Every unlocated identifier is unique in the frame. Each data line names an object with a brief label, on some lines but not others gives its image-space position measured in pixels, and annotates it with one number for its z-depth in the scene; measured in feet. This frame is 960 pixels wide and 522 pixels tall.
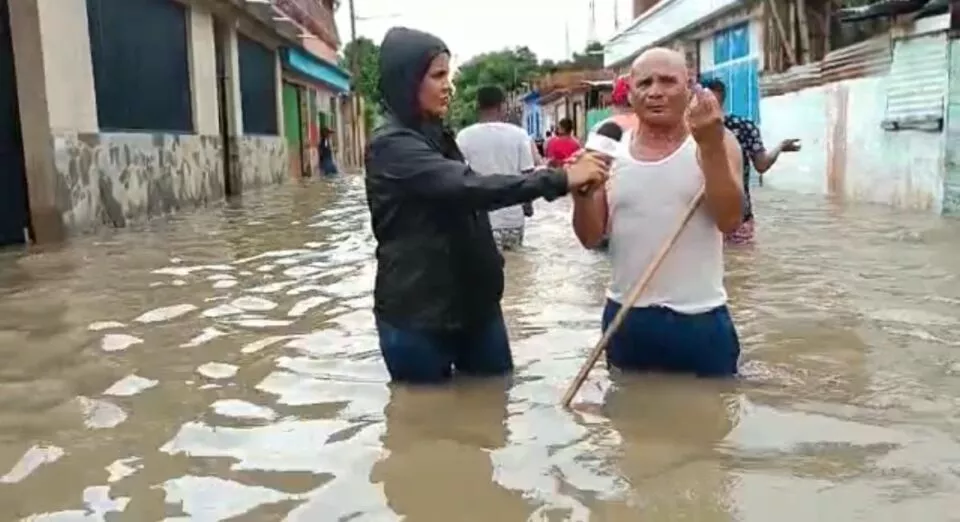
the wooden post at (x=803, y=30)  61.71
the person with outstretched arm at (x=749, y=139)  26.76
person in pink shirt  41.63
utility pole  154.81
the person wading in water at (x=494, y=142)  27.32
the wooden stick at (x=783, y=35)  63.67
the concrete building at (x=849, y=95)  40.37
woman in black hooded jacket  12.26
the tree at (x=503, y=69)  210.18
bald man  12.51
